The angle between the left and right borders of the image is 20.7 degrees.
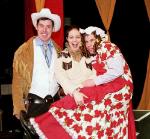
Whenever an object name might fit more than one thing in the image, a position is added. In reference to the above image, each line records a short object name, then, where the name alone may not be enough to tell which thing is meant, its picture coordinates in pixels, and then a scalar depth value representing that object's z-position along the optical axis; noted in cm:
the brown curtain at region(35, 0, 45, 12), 487
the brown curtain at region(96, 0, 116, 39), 591
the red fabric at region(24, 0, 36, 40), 538
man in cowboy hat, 364
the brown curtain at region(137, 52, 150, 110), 633
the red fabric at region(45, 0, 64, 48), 492
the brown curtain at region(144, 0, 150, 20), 627
